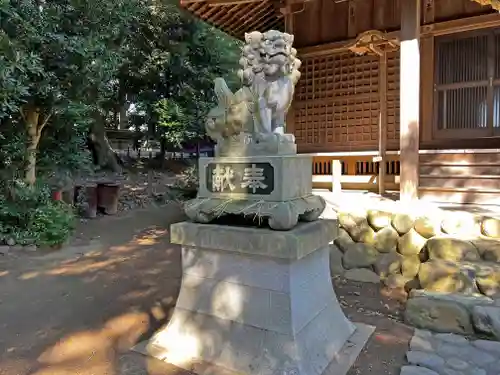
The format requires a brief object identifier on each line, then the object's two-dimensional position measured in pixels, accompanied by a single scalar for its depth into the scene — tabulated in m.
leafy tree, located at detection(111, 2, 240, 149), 12.92
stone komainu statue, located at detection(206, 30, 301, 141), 3.39
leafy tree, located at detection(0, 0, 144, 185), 6.12
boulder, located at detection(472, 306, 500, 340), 3.88
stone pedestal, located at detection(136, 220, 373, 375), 3.10
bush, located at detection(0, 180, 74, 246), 7.22
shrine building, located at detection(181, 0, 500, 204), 6.46
